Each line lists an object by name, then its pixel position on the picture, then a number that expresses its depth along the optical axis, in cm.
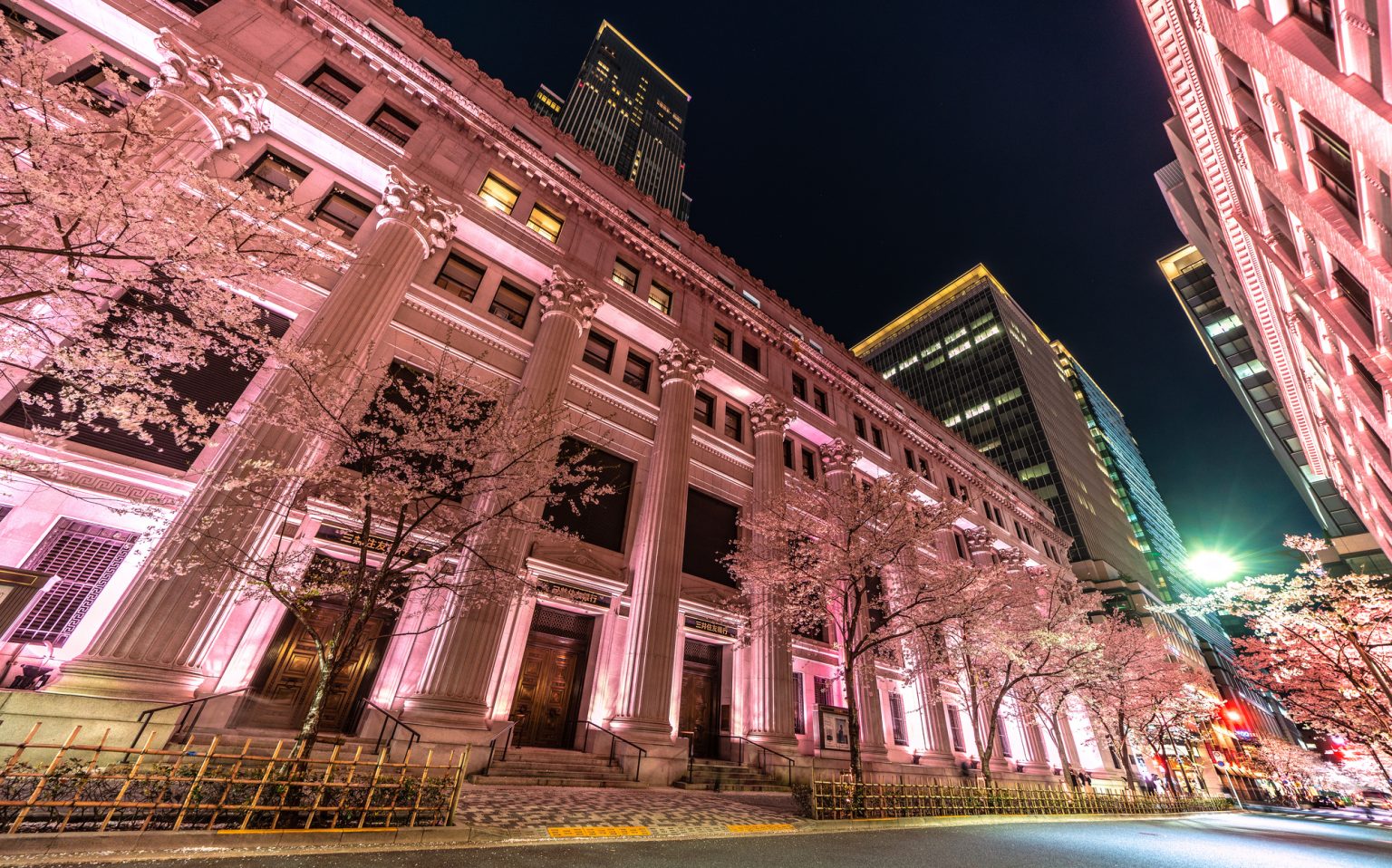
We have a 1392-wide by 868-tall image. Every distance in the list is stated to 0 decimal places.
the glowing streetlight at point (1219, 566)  1683
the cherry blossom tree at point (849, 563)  1762
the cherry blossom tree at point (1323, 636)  1706
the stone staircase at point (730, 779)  1564
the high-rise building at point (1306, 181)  844
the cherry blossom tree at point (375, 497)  943
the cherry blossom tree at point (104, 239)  702
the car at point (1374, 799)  6284
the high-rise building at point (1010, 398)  6912
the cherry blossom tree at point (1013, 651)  2273
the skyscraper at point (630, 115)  9294
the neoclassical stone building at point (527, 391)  1105
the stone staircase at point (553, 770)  1237
